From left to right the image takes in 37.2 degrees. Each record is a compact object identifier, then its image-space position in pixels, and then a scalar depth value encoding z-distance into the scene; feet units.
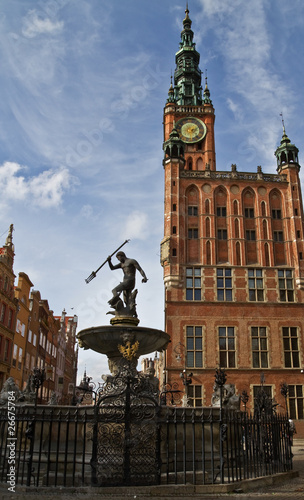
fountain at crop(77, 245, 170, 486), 29.25
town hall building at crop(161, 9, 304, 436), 113.60
